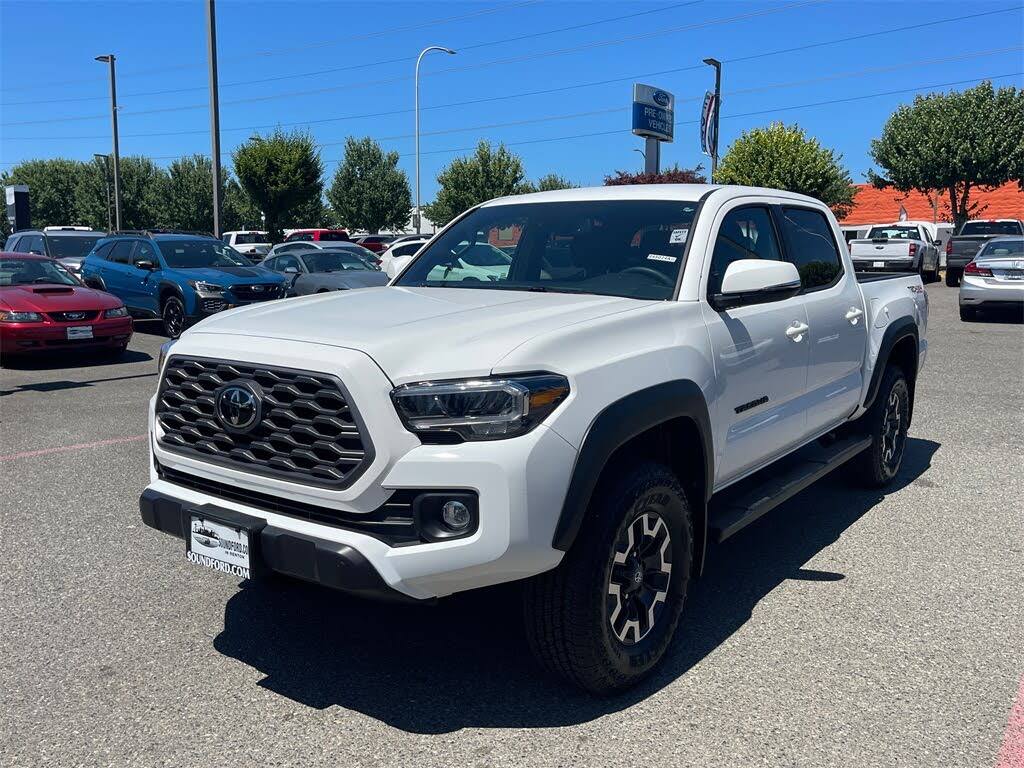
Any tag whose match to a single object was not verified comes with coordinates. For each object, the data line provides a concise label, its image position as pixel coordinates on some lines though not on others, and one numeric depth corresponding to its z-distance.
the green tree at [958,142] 38.31
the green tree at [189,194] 60.88
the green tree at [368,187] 54.34
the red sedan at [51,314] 11.16
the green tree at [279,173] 44.38
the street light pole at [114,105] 34.72
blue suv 13.73
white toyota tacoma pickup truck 2.80
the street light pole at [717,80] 30.89
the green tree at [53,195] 77.81
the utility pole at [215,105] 20.30
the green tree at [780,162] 35.19
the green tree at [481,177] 59.00
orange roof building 66.75
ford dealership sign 29.77
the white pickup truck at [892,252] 24.47
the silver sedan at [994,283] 16.51
